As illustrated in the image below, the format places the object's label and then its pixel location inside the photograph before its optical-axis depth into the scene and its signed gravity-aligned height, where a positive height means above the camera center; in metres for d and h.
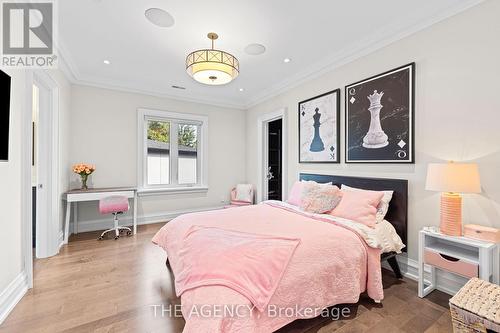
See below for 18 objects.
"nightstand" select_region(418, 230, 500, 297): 1.73 -0.74
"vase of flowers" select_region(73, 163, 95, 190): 3.64 -0.09
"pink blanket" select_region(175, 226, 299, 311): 1.35 -0.64
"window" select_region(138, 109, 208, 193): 4.50 +0.30
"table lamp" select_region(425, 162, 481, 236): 1.79 -0.15
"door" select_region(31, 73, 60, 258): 2.91 -0.11
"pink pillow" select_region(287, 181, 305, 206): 3.15 -0.40
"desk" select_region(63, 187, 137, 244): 3.41 -0.47
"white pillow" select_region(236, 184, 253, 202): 4.98 -0.59
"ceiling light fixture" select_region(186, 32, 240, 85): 2.23 +1.01
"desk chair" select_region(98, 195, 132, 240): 3.51 -0.63
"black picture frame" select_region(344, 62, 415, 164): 2.40 +0.56
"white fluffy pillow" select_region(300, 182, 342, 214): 2.62 -0.38
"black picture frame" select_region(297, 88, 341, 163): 3.17 +0.49
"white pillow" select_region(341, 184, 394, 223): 2.40 -0.42
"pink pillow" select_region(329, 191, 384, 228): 2.32 -0.43
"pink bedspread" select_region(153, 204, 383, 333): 1.26 -0.76
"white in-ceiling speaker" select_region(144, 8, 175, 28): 2.24 +1.52
